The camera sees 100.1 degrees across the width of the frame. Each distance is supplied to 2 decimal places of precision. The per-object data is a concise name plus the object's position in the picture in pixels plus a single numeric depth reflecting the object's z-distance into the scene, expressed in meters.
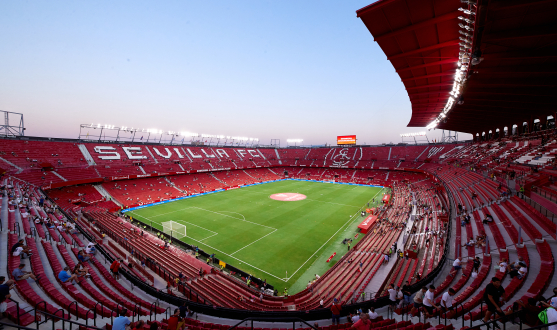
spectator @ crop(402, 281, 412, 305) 9.34
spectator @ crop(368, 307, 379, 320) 8.14
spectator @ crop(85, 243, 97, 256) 14.31
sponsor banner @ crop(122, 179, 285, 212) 35.15
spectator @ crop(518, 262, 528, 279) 8.45
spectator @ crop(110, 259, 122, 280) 12.78
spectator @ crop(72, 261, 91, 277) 10.50
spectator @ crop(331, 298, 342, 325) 9.59
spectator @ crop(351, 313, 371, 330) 6.58
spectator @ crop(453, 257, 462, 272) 11.65
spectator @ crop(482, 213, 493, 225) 14.55
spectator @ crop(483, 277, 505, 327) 6.01
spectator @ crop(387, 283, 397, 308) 9.48
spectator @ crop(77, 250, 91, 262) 12.54
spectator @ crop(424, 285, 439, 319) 7.52
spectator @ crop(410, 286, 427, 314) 8.14
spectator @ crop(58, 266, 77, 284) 9.52
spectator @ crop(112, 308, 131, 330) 6.18
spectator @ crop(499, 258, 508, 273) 9.29
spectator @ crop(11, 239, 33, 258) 9.79
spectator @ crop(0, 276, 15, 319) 6.10
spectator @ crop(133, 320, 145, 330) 5.84
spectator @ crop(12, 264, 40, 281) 8.26
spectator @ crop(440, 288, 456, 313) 7.59
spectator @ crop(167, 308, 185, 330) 6.66
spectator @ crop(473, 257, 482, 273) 10.58
